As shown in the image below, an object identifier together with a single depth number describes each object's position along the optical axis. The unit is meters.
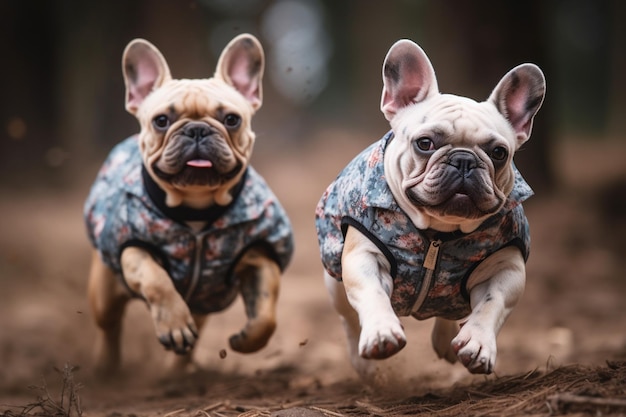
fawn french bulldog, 5.07
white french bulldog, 3.99
